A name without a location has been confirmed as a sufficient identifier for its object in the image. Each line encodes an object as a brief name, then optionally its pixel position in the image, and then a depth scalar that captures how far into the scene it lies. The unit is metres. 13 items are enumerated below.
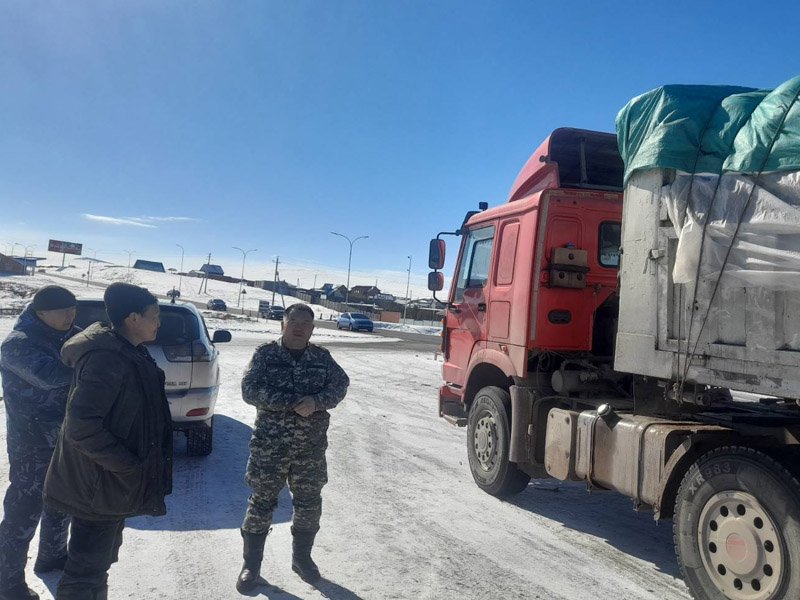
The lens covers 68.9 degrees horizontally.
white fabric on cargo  2.71
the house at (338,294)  99.81
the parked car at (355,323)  42.84
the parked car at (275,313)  49.95
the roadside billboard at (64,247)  130.75
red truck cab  5.03
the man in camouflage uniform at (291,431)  3.44
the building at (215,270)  136.88
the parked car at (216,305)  58.20
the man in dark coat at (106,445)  2.44
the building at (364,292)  106.94
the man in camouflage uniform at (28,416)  3.11
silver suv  5.61
